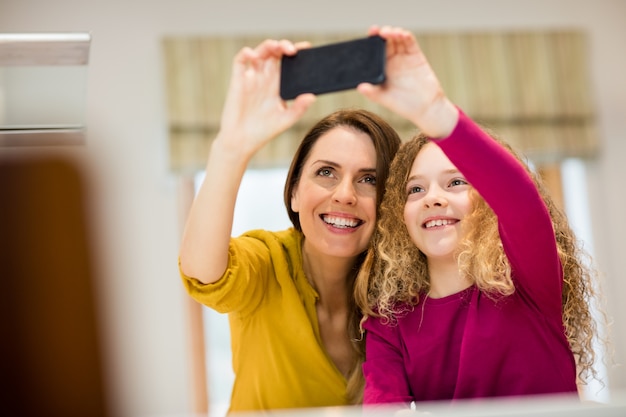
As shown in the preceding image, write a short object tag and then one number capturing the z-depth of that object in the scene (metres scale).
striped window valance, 3.32
